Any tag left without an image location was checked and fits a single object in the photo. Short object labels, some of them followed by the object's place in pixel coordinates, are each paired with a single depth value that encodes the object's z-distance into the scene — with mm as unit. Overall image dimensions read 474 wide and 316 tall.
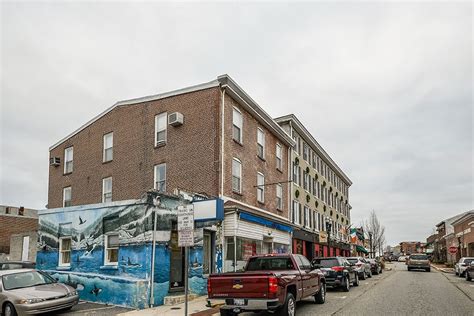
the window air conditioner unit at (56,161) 28156
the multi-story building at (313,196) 31531
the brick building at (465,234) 46000
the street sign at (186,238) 10117
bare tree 81312
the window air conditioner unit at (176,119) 21188
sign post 10133
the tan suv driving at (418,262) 39969
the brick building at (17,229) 29281
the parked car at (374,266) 34625
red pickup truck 10852
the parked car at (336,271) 18891
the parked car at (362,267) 26819
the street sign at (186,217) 10172
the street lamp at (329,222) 40606
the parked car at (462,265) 30803
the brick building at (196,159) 20000
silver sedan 12016
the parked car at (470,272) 26238
